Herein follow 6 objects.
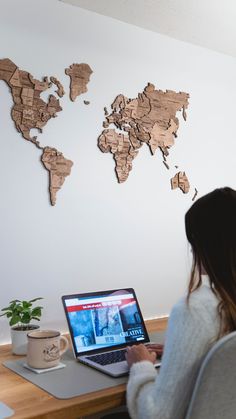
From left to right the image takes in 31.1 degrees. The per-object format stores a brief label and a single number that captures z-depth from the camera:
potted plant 1.58
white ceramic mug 1.38
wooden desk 1.09
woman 1.02
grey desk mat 1.21
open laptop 1.49
